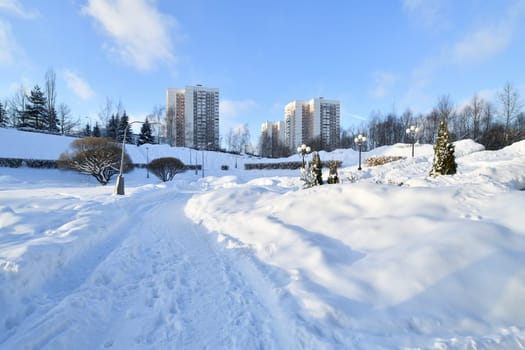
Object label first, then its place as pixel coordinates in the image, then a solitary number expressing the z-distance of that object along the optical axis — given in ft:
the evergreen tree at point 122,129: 162.09
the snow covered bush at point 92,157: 84.15
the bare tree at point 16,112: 150.57
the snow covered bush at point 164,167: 101.30
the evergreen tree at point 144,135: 171.10
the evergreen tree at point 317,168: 42.11
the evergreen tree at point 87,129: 170.11
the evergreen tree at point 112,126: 164.35
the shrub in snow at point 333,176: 42.16
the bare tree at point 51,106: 147.54
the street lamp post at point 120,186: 43.82
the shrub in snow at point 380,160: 87.74
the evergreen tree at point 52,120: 146.95
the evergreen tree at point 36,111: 142.92
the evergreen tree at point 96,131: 158.17
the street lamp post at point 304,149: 89.22
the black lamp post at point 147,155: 128.14
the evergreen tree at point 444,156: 34.63
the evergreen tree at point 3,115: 141.94
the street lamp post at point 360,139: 80.13
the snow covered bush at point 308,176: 42.04
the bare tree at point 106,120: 180.67
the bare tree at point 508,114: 110.63
